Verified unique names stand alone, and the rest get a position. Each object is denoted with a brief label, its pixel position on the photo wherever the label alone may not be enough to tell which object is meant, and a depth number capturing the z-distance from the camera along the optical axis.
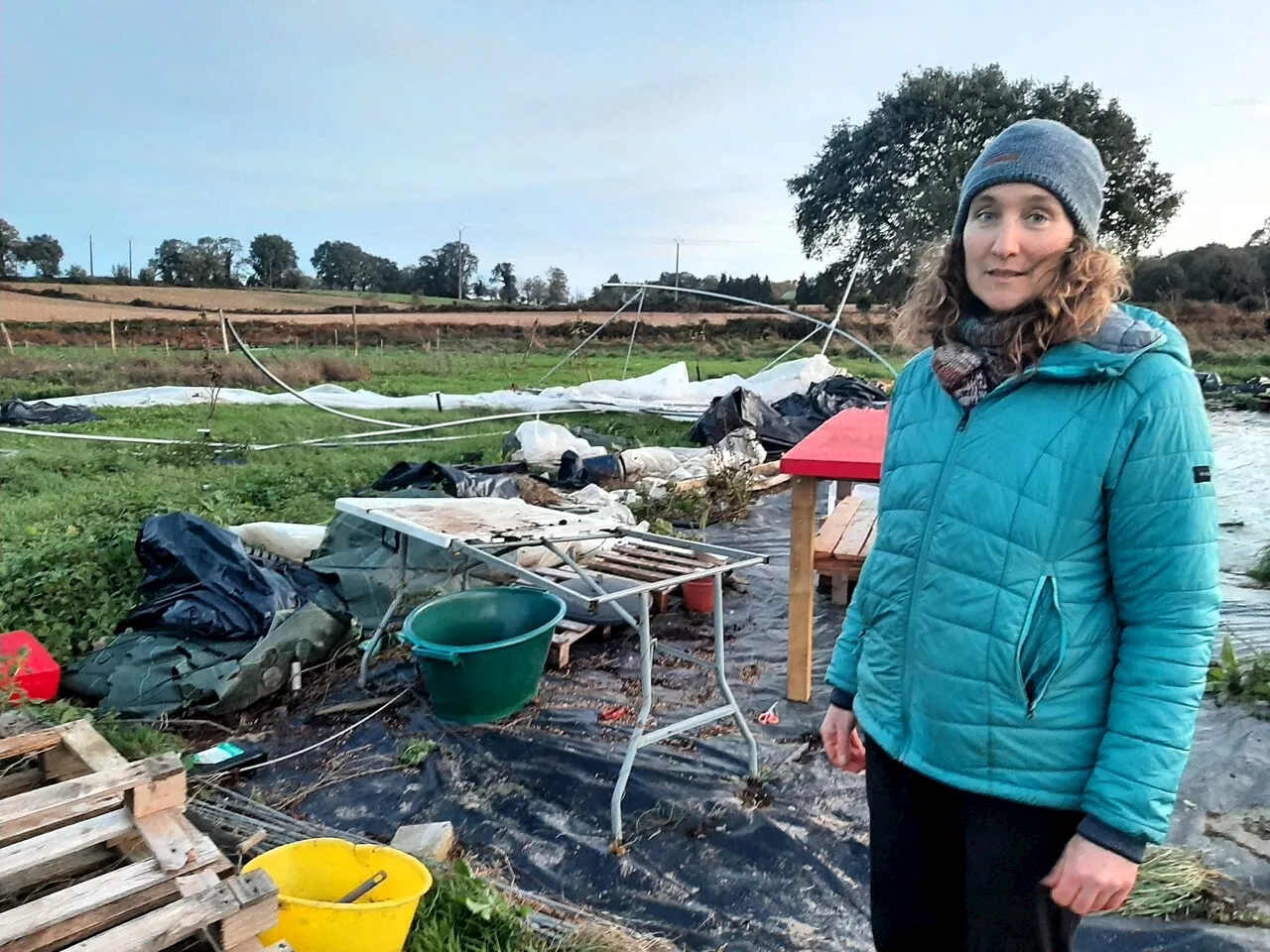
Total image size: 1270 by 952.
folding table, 2.50
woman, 1.00
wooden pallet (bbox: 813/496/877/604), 3.92
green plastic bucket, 3.00
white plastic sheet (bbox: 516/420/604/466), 7.51
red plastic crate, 2.98
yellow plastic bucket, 1.78
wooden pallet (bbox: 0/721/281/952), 1.63
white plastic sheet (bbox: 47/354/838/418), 10.38
